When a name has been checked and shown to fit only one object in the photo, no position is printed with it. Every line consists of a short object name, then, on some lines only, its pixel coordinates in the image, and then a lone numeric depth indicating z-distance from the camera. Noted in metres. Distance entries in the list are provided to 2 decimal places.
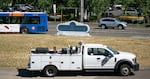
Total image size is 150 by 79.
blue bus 40.69
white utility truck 21.12
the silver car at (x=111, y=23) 54.28
